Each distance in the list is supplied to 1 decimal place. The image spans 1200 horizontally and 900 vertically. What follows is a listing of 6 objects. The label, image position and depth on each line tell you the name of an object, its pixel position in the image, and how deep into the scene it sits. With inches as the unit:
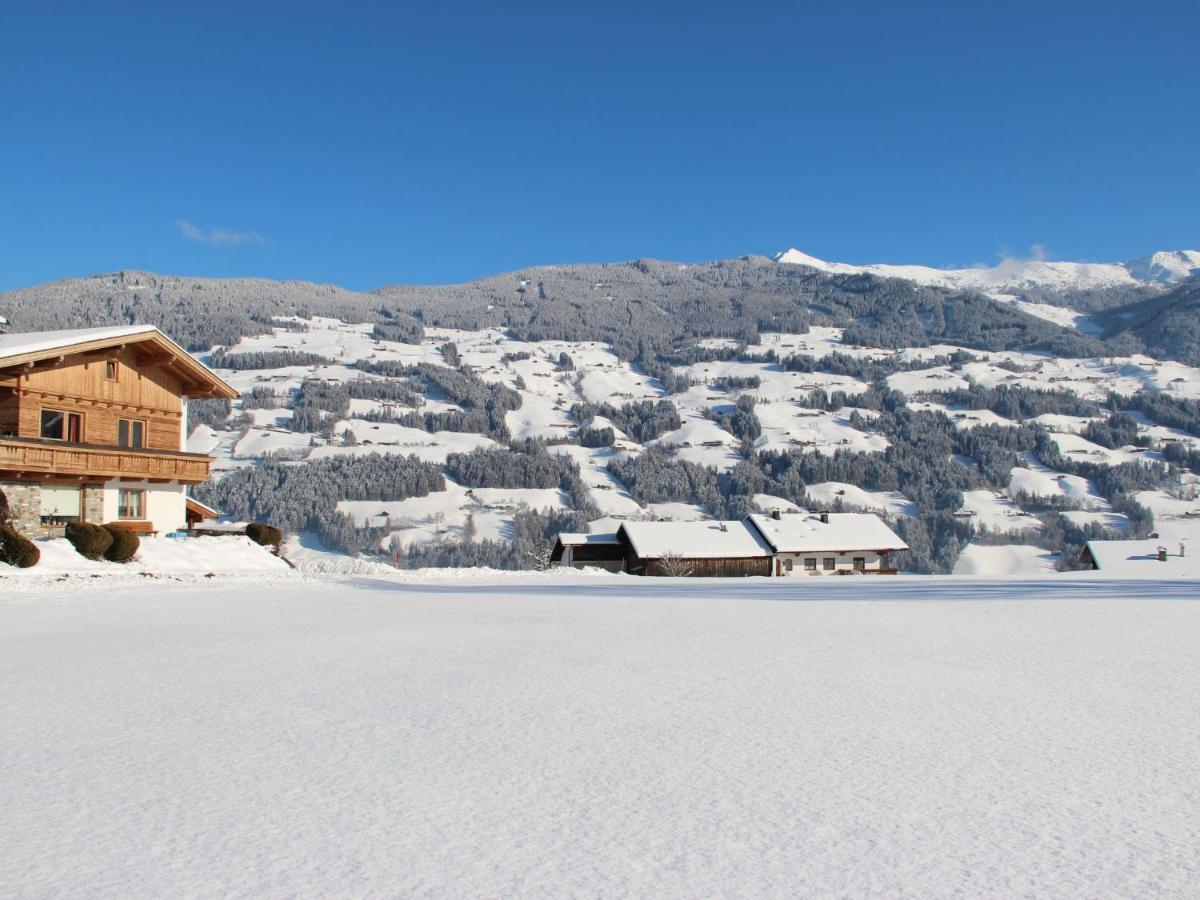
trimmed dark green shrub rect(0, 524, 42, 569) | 828.6
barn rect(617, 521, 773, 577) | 2495.1
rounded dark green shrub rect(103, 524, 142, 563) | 947.3
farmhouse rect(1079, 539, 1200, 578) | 2321.7
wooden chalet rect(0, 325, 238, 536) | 1047.6
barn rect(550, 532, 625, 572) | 2672.2
